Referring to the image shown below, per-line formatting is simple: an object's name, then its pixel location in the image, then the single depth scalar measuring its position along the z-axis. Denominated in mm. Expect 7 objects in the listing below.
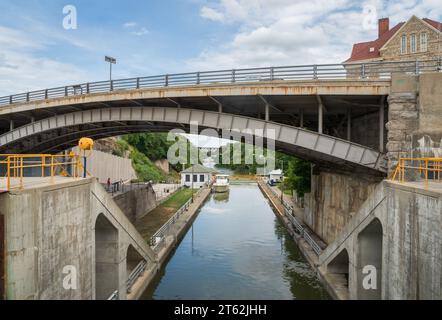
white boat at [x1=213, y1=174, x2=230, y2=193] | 60312
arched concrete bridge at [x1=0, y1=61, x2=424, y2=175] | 15531
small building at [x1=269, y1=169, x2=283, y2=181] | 72900
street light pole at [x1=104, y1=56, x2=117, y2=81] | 33406
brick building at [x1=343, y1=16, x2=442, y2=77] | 37656
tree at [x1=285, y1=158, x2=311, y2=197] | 29630
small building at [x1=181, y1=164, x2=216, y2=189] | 65500
